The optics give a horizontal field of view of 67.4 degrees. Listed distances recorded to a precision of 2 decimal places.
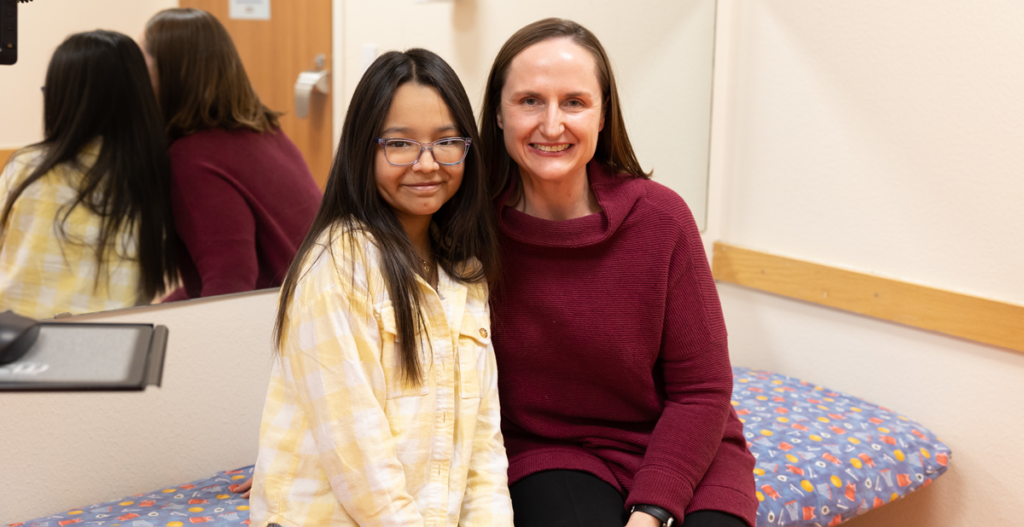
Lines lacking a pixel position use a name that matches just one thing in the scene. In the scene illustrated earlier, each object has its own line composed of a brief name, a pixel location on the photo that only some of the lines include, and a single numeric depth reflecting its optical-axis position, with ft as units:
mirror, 4.42
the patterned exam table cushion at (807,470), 4.91
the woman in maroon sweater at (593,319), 4.11
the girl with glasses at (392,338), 3.54
